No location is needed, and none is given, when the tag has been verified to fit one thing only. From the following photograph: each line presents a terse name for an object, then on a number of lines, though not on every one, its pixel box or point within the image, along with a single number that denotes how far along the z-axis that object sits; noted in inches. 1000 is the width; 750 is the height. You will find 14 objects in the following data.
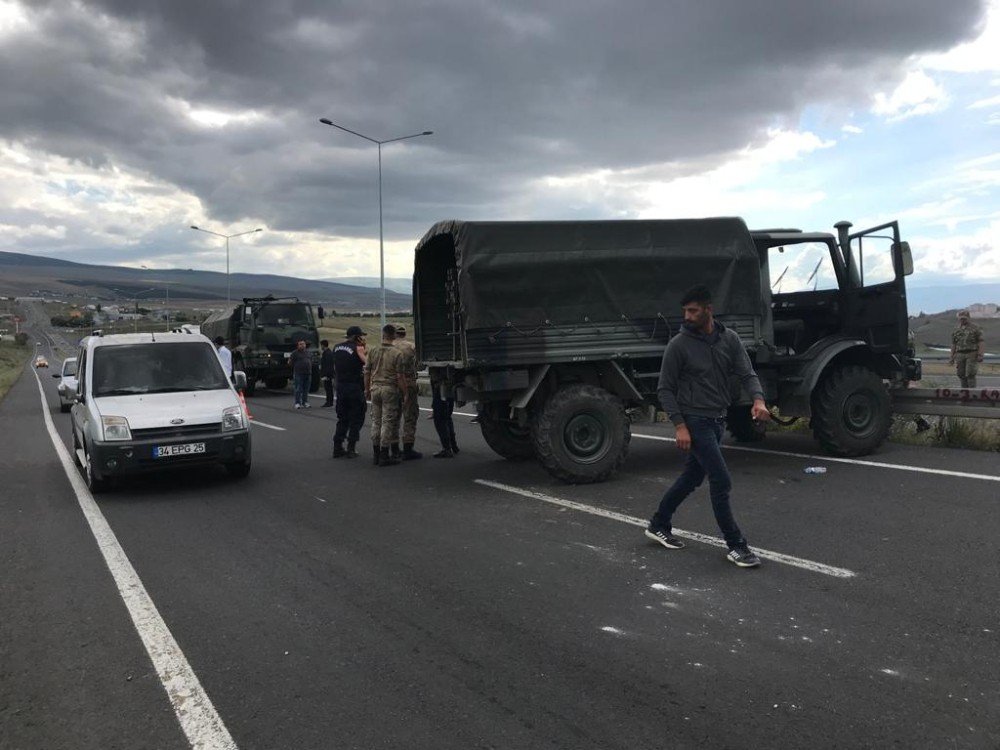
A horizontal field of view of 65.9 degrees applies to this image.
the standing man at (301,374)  768.9
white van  319.9
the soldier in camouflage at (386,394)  388.5
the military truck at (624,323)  313.9
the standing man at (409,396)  389.7
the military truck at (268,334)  968.9
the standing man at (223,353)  583.7
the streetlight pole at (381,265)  1219.2
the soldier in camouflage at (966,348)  585.6
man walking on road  206.2
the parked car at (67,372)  805.2
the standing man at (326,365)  681.0
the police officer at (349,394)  420.2
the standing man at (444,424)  409.4
